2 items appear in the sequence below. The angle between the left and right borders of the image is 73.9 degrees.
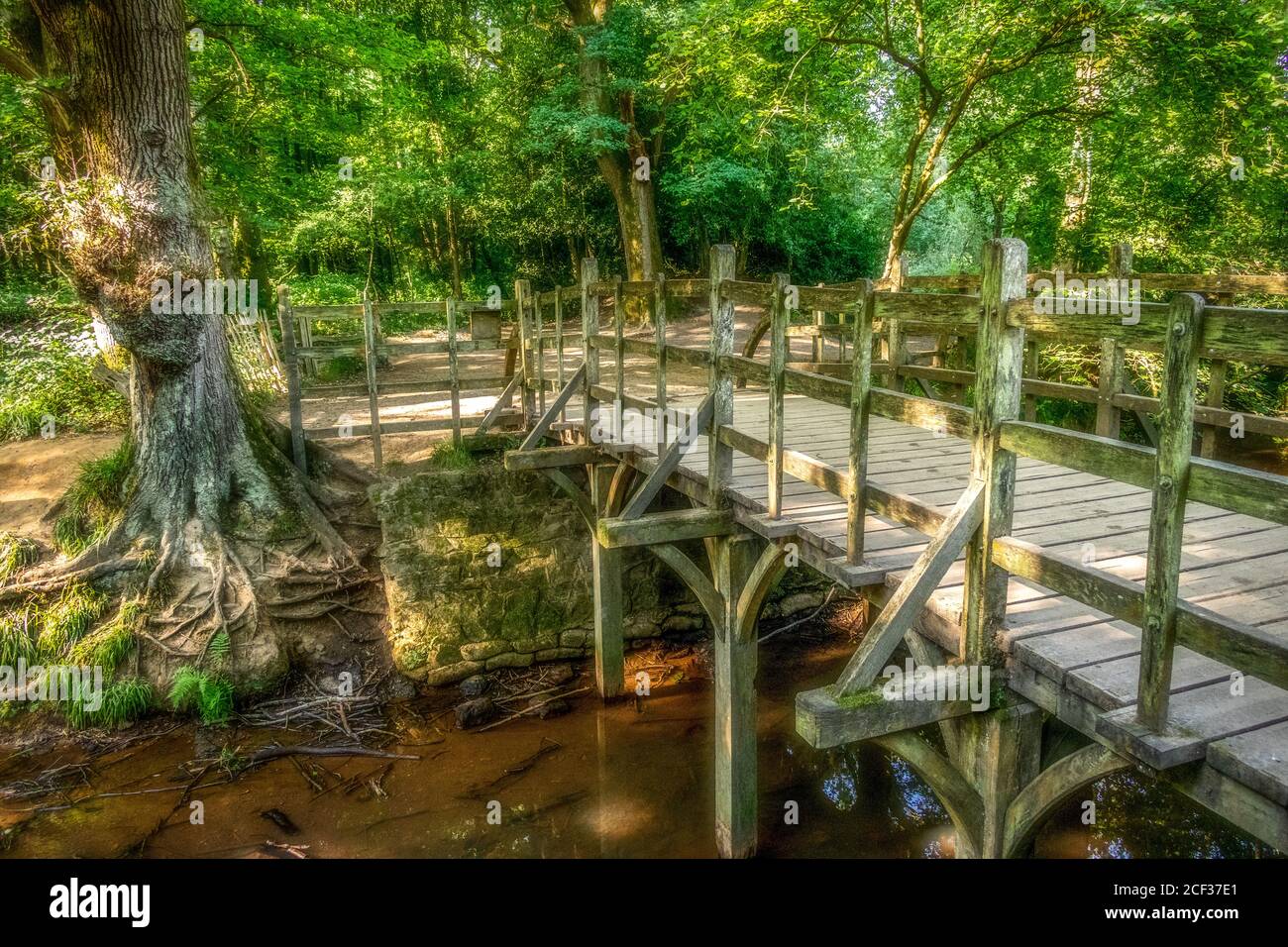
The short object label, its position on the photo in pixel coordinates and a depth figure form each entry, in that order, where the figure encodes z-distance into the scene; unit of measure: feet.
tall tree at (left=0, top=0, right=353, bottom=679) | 24.81
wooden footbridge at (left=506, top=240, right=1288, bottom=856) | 8.32
